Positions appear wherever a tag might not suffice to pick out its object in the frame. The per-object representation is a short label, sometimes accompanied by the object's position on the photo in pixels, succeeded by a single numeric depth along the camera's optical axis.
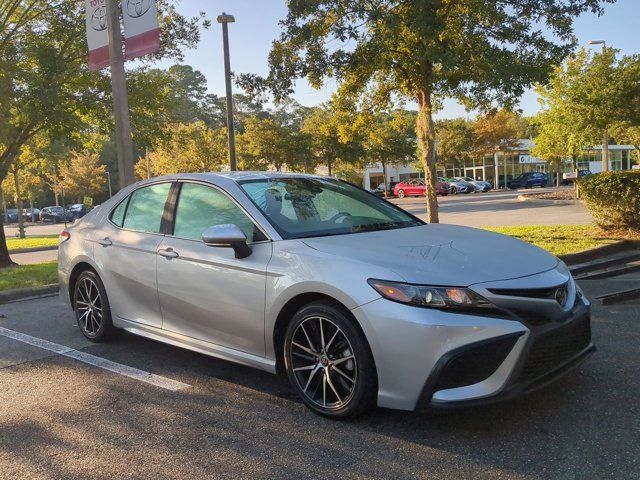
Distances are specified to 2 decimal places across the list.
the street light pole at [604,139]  24.05
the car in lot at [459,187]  46.04
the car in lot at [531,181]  51.38
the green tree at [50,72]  11.36
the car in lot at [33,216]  58.62
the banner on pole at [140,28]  8.11
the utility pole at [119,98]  8.87
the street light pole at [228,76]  14.48
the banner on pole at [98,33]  8.96
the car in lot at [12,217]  60.12
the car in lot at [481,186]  48.09
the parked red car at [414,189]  45.03
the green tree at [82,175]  61.34
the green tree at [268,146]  37.91
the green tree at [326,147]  40.72
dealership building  57.31
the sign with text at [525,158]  56.47
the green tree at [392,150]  45.41
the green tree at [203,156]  39.47
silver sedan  2.96
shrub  10.00
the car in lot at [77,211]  51.20
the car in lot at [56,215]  52.00
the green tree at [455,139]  51.97
